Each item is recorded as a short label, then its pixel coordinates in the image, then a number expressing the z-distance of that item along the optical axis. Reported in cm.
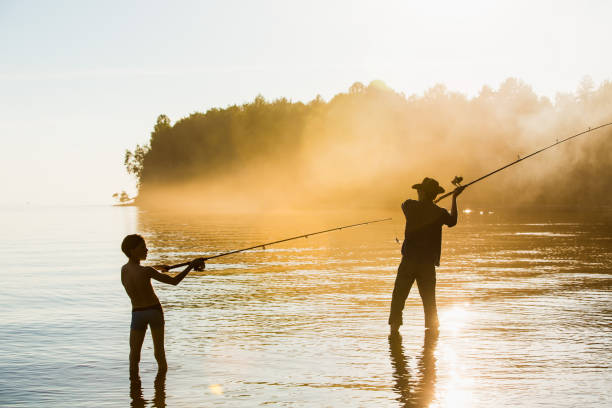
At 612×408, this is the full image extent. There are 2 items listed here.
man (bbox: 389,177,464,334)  962
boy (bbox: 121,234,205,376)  735
